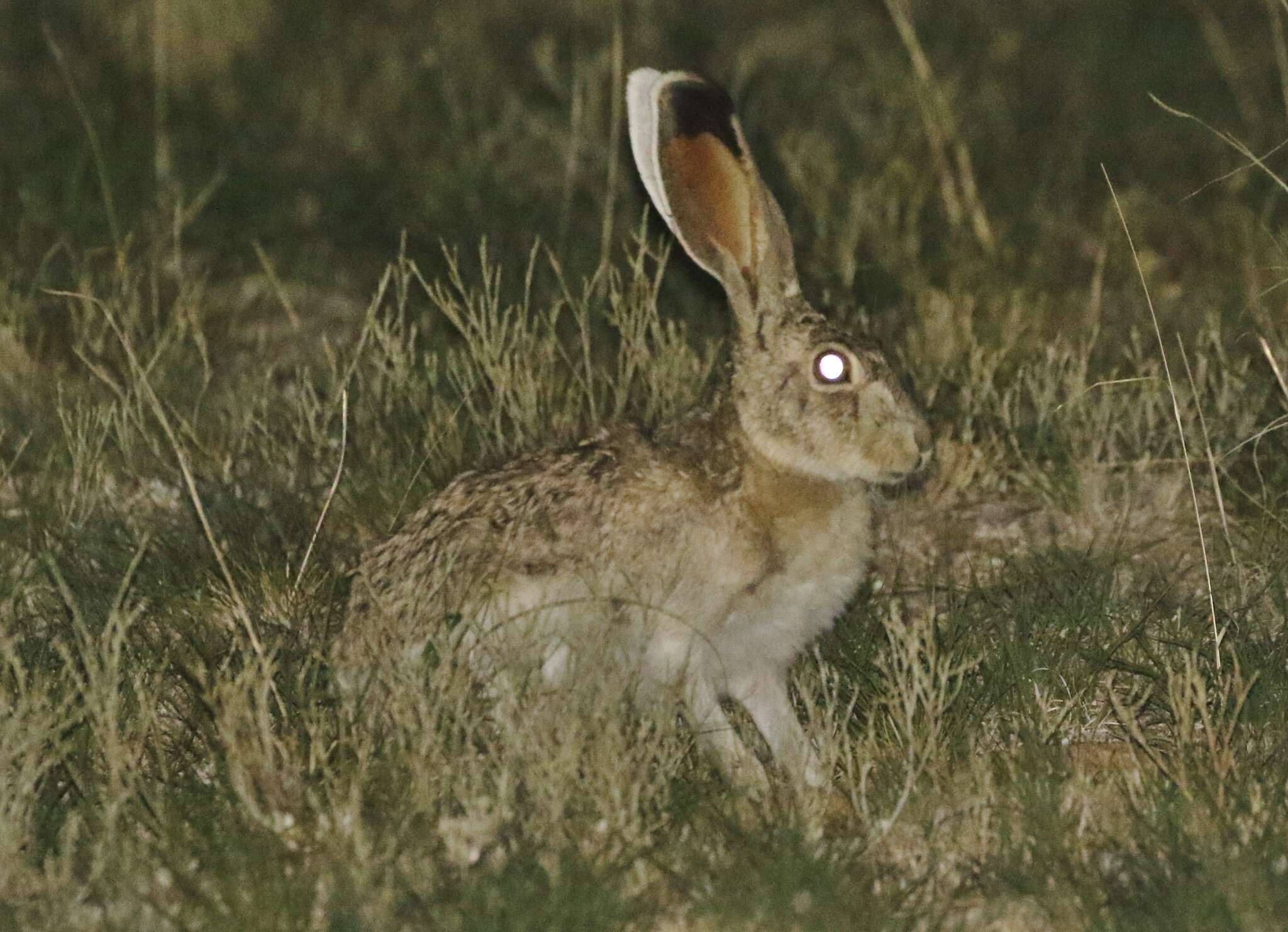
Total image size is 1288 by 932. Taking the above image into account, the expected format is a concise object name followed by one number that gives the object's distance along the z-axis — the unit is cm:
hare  804
